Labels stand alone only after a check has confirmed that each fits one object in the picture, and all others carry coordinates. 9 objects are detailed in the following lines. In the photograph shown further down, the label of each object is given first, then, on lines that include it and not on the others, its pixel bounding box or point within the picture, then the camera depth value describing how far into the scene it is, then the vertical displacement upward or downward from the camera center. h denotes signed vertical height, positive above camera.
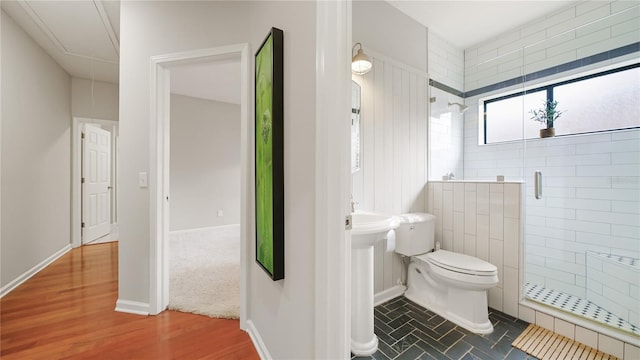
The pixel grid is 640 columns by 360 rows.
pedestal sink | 1.57 -0.78
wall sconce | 1.97 +0.97
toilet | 1.82 -0.78
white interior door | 3.71 -0.05
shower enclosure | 1.98 +0.27
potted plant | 2.37 +0.64
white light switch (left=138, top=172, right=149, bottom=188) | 1.91 +0.00
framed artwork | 1.22 +0.12
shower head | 2.90 +0.87
